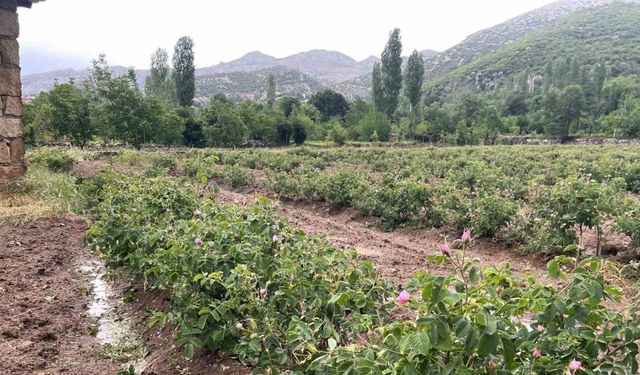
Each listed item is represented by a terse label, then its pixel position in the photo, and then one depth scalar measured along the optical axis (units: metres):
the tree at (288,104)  54.74
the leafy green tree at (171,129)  28.34
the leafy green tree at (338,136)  42.44
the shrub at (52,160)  10.60
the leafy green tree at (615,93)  58.16
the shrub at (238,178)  14.07
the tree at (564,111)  49.28
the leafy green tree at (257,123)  37.91
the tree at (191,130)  35.19
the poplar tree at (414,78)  55.00
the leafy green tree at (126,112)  24.23
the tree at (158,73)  55.28
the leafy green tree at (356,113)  49.40
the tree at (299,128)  42.69
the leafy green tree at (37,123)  24.05
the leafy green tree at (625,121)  43.78
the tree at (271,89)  61.86
